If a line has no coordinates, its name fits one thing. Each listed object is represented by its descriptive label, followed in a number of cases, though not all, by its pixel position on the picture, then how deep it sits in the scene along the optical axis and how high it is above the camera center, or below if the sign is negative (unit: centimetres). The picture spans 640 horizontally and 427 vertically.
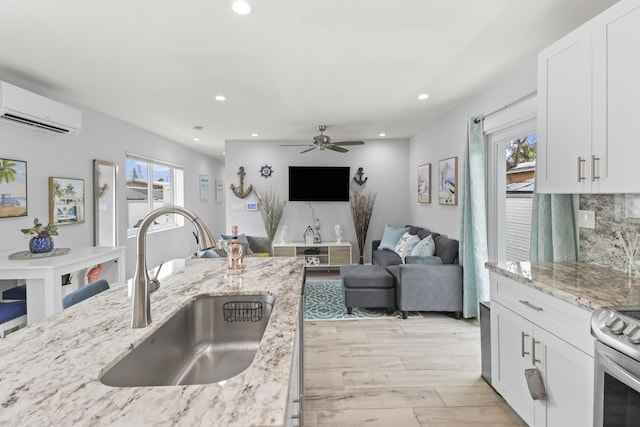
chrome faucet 105 -21
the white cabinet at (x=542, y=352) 139 -71
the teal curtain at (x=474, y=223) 331 -13
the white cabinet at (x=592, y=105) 150 +55
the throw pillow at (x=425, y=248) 394 -46
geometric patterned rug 366 -117
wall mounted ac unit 280 +94
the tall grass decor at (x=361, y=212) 591 -3
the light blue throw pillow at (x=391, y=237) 518 -43
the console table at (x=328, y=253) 574 -75
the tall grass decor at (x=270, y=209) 599 +3
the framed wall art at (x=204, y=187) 788 +58
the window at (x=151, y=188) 532 +44
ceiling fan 480 +100
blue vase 279 -29
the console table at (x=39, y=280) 241 -52
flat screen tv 598 +51
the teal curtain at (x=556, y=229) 220 -13
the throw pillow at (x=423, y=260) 366 -56
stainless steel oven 106 -55
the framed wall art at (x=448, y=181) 407 +39
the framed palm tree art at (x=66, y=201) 355 +13
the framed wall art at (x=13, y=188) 301 +23
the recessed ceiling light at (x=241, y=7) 192 +123
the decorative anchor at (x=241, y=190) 607 +39
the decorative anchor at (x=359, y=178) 606 +61
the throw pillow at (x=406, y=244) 451 -48
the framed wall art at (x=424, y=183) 499 +43
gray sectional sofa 350 -83
